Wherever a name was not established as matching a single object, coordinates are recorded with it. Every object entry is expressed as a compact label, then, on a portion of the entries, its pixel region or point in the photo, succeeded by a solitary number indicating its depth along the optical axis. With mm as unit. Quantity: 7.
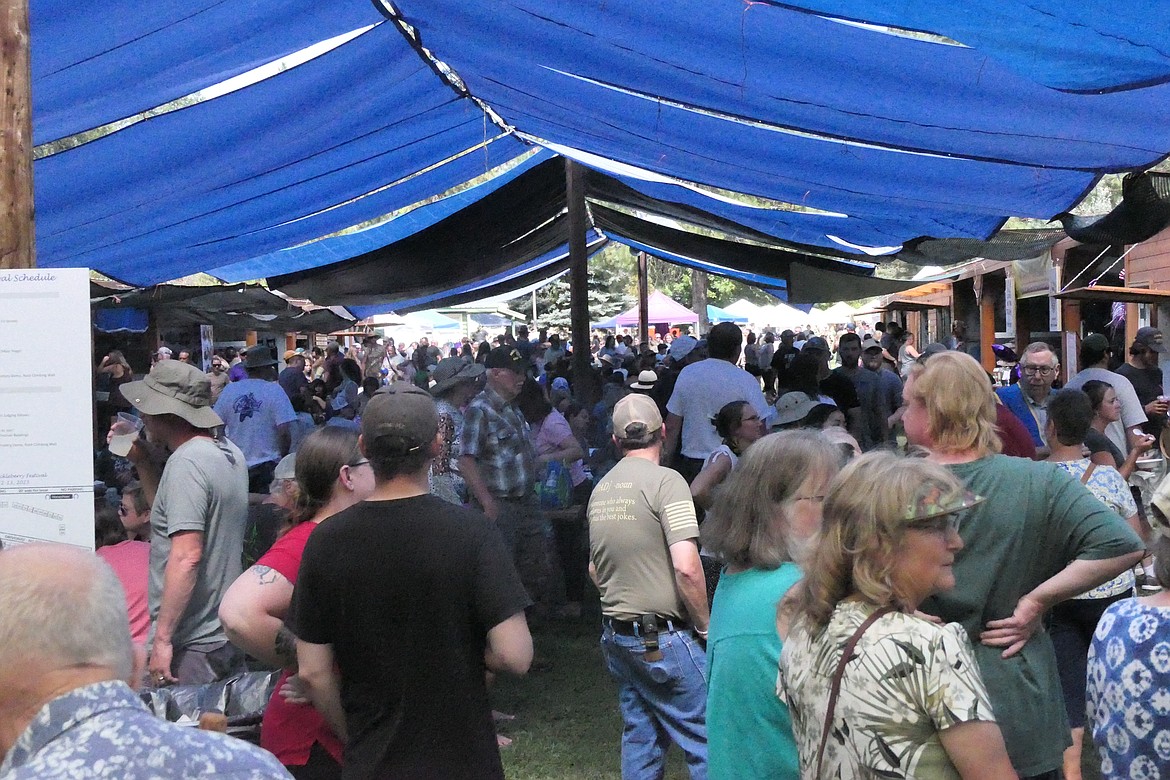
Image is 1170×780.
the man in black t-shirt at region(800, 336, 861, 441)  7750
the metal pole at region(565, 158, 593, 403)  10586
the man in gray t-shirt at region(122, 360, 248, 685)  3527
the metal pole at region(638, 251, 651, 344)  21141
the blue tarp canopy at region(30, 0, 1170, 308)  4098
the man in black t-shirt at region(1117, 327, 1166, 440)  7770
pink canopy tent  30391
